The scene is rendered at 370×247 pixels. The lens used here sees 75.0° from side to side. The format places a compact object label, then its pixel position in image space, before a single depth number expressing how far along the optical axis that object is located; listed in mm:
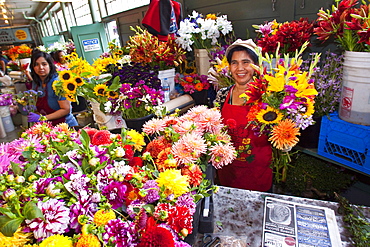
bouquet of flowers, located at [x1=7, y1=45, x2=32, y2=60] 5582
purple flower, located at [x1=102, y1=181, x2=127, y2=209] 643
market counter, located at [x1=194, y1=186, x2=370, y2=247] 814
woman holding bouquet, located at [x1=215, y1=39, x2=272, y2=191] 1429
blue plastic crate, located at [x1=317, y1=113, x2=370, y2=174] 1298
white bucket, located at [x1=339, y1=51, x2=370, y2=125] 1166
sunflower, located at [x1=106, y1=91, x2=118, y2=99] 1809
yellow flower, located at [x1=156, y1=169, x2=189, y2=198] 625
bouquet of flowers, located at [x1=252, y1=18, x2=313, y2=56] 1478
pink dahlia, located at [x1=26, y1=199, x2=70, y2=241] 562
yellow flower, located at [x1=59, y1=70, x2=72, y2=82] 1787
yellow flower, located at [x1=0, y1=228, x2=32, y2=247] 544
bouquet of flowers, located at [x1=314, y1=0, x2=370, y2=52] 1074
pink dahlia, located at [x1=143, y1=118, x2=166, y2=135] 873
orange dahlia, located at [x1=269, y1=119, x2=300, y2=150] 921
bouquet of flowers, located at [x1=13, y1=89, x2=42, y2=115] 2303
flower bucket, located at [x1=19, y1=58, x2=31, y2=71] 5315
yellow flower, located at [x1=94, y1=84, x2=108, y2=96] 1791
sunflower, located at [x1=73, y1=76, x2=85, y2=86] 1770
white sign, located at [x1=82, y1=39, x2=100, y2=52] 6262
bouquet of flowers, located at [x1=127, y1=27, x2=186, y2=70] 2229
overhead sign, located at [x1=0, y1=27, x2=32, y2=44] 14105
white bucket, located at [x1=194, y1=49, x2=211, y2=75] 2471
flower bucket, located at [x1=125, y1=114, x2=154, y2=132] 1854
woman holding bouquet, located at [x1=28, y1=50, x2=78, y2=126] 2361
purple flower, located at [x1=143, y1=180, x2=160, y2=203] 636
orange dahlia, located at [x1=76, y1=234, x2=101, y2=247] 542
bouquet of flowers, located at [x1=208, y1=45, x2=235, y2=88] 1784
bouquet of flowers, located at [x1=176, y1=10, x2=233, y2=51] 2240
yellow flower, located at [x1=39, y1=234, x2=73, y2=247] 532
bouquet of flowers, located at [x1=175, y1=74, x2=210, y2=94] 2436
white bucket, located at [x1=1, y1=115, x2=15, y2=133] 3936
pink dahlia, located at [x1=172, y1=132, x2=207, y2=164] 716
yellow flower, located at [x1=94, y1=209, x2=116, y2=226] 577
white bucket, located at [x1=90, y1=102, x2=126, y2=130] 2002
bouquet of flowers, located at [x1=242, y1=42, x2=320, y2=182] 912
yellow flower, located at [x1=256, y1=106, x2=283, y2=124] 949
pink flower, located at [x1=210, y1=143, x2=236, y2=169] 752
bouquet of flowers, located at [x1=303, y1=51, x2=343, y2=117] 1460
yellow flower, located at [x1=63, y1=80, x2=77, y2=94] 1749
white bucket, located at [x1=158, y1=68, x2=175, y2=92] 2246
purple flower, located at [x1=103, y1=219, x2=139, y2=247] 554
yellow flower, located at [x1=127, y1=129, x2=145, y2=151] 836
